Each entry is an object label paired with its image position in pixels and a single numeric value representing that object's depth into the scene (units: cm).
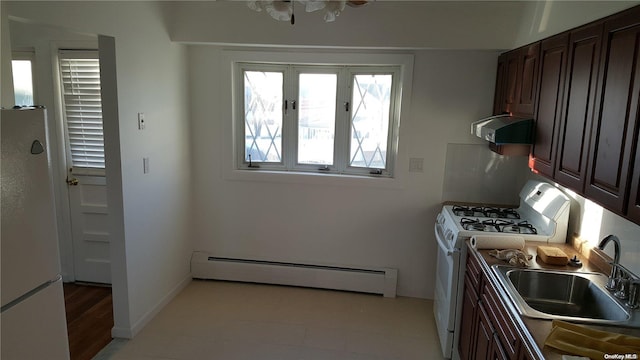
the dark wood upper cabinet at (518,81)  254
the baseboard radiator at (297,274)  376
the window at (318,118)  366
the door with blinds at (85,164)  348
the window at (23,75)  347
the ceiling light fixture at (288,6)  171
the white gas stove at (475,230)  263
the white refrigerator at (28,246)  139
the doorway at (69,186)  342
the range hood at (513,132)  250
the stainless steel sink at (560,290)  199
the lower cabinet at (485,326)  176
